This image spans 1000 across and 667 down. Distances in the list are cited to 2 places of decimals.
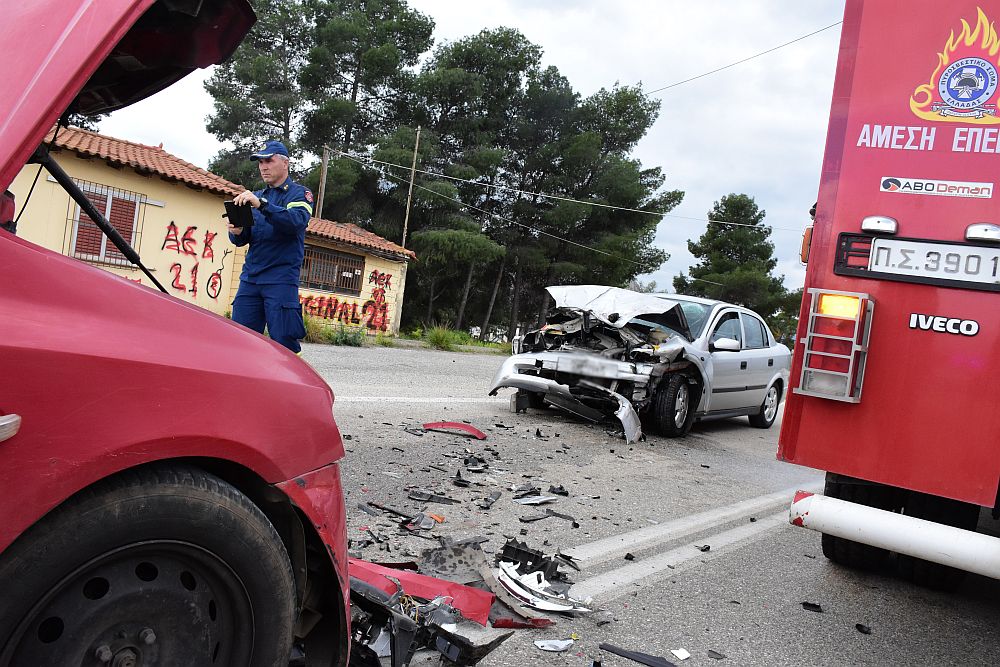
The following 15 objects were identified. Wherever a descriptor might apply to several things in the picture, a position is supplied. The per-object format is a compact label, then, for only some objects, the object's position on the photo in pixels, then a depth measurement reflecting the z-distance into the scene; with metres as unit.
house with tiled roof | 17.97
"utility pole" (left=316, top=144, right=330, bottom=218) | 28.05
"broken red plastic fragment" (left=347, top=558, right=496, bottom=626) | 3.12
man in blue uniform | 4.73
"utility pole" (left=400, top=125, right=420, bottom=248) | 32.16
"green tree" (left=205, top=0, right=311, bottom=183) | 34.84
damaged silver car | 8.54
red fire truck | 3.24
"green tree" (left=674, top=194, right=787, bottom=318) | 51.56
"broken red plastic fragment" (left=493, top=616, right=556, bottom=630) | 3.20
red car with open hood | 1.45
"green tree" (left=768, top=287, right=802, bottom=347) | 53.69
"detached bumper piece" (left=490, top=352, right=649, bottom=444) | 8.51
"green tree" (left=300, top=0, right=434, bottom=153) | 35.28
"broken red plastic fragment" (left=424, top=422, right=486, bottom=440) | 7.27
